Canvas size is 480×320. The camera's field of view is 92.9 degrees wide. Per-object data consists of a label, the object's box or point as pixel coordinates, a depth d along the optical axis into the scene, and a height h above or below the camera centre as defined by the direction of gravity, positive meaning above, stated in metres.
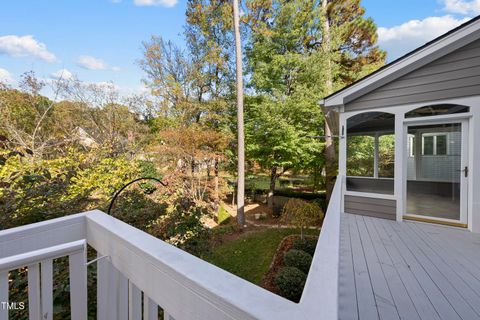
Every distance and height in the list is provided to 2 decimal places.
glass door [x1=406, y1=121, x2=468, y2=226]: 4.27 -0.28
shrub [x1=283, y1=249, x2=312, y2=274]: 4.78 -2.20
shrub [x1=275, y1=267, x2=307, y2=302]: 4.06 -2.29
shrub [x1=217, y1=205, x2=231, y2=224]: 11.34 -2.99
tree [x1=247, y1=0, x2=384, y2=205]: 10.98 +4.81
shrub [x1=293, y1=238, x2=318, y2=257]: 5.84 -2.32
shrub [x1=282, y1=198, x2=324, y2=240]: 6.81 -1.71
